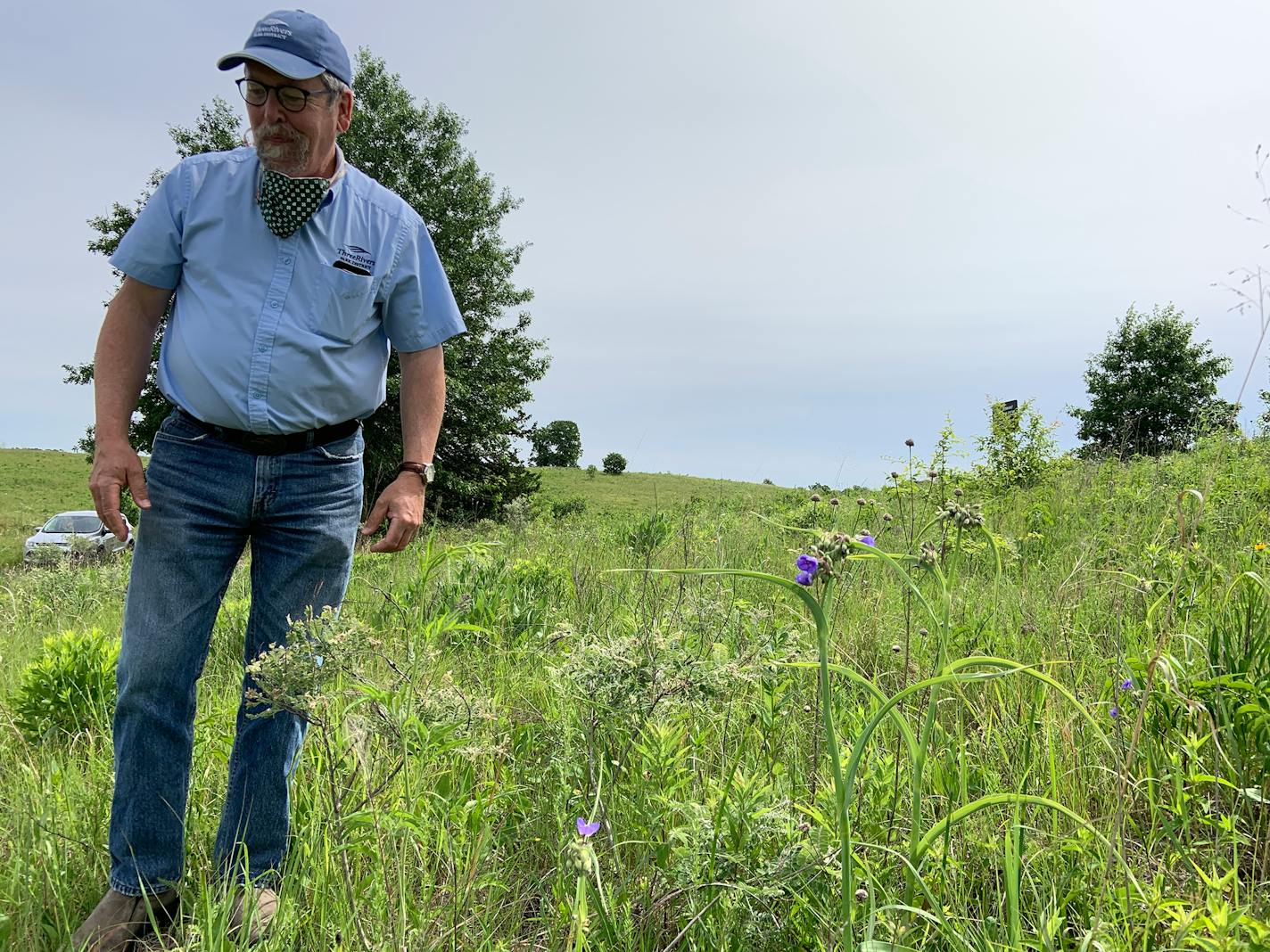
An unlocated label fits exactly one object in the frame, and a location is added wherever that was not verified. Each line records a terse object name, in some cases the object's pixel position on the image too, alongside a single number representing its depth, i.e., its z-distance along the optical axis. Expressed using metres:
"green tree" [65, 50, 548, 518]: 19.25
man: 2.23
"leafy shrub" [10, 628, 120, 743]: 3.37
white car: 17.93
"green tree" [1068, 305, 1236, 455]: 36.25
